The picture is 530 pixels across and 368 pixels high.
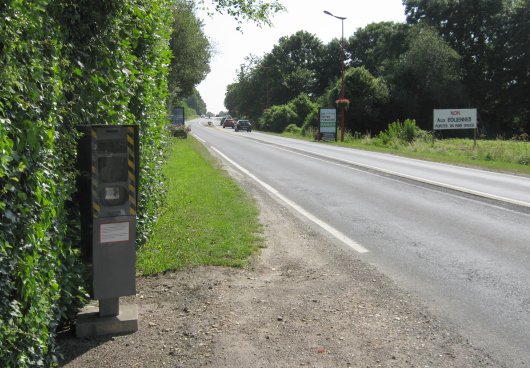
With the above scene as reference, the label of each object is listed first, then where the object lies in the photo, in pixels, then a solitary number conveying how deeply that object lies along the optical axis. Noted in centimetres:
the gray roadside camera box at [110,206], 435
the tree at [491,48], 6134
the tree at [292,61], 9219
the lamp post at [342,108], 4282
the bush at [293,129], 6478
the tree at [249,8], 1087
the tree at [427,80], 5688
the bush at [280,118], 7469
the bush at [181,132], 3864
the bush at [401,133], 3825
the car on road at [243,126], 6919
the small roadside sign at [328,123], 4450
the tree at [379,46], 7131
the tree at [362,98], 5481
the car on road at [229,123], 8532
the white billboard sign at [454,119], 3219
